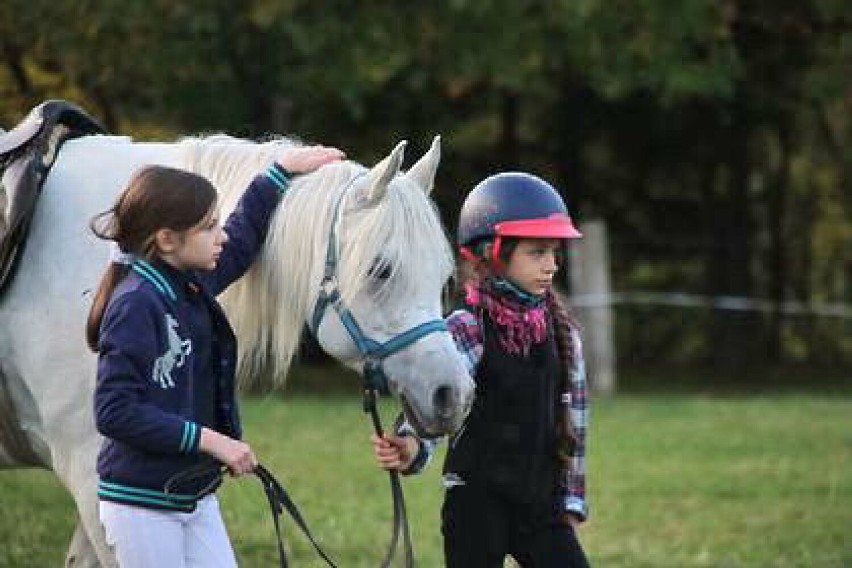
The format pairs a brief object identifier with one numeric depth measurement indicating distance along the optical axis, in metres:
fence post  30.25
